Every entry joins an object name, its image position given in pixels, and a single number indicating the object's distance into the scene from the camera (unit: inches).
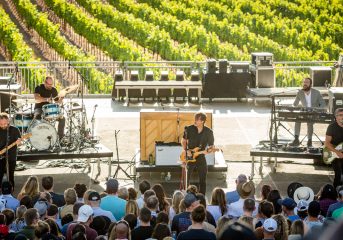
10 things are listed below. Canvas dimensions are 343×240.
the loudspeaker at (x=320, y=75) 1069.1
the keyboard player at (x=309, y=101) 724.0
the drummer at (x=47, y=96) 733.3
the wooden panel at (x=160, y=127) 697.0
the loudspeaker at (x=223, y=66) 1094.4
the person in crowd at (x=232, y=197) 525.0
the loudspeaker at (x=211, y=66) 1092.5
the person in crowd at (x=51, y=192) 506.3
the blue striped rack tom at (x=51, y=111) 689.0
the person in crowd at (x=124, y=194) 506.8
